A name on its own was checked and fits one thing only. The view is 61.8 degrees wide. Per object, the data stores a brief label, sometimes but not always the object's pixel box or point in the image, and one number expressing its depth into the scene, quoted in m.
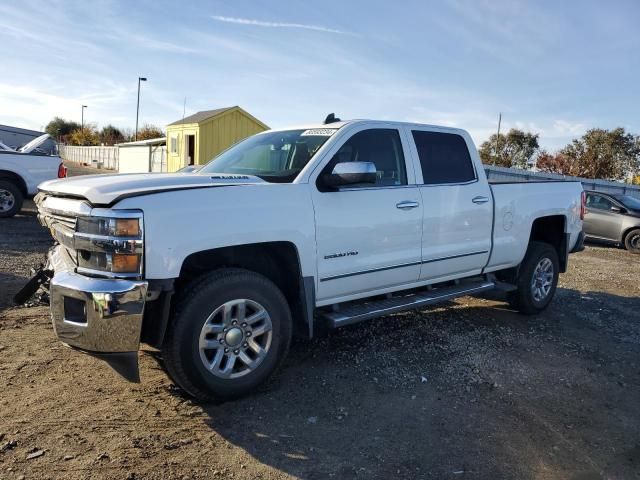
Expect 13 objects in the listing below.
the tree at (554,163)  42.47
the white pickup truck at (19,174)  11.05
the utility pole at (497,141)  45.66
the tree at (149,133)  54.01
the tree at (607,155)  40.75
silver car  13.37
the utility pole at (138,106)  46.72
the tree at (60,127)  77.06
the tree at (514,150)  45.78
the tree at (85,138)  62.79
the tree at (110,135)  62.34
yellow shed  21.75
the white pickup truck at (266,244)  3.21
